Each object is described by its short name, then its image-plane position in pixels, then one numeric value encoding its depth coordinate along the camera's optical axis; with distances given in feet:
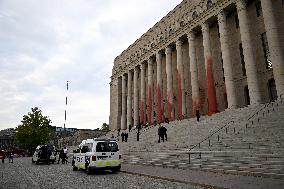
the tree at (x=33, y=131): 157.12
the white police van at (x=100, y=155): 40.38
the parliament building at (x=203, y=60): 73.37
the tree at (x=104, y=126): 318.27
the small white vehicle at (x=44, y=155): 73.56
